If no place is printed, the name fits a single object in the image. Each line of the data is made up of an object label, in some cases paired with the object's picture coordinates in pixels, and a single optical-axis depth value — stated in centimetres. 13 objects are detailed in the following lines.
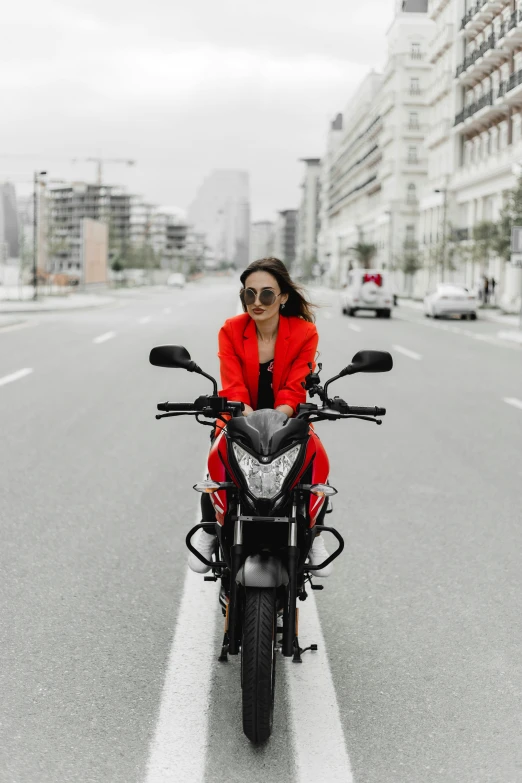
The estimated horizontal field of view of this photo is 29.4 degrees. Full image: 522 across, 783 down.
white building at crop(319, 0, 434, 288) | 9938
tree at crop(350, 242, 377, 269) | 11275
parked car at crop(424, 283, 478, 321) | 3719
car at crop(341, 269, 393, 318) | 3603
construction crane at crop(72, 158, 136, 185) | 15225
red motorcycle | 314
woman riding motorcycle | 379
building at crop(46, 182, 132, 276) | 9089
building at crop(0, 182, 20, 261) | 16312
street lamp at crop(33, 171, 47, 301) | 4767
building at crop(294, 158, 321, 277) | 18748
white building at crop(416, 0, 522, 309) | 5340
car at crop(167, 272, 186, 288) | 10444
